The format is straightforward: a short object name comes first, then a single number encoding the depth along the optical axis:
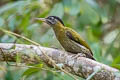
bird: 7.65
